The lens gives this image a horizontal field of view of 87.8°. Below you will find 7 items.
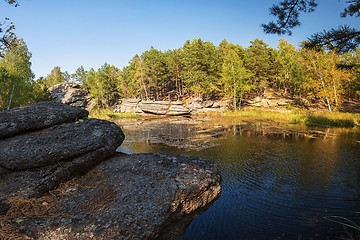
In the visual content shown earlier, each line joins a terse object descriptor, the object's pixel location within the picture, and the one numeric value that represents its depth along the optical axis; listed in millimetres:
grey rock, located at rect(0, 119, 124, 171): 5598
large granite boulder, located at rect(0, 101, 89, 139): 6254
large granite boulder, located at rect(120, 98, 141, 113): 58234
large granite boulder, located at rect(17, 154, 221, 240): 4102
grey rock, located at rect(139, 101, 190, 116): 51031
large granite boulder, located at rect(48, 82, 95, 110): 62550
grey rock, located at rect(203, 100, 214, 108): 54469
